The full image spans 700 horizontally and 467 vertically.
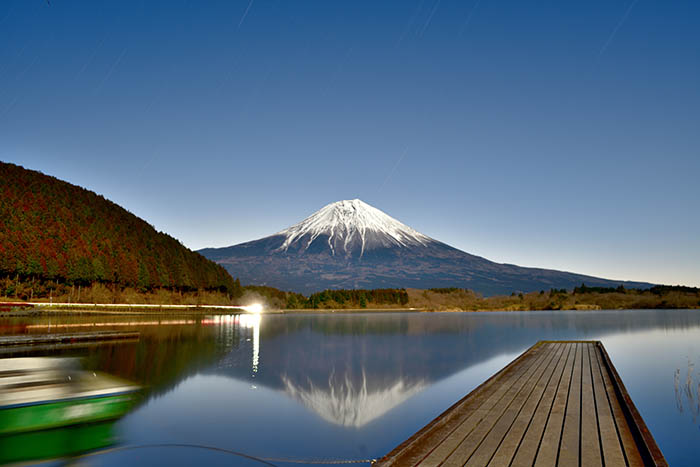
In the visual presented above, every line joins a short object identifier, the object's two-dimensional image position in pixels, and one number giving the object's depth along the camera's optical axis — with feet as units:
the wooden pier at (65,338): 83.14
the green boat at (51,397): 36.81
